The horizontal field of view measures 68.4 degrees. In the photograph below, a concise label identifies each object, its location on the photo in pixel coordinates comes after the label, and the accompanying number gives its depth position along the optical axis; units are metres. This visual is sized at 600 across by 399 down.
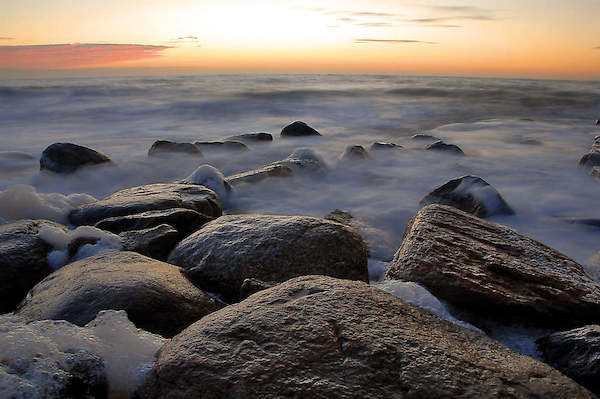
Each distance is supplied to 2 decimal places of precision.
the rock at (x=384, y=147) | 9.39
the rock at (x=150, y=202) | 4.15
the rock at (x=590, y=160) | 8.07
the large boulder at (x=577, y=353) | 2.03
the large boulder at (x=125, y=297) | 2.20
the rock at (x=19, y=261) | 3.05
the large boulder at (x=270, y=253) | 2.82
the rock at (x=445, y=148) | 9.34
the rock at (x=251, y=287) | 2.36
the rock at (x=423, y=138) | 11.09
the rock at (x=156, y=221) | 3.70
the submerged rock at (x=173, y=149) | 8.77
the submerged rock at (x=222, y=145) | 9.25
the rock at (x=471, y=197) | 5.35
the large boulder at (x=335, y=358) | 1.44
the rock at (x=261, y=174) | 6.36
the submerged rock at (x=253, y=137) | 10.47
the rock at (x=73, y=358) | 1.53
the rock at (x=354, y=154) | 8.51
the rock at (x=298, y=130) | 11.45
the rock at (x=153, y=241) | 3.30
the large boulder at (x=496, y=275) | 2.54
